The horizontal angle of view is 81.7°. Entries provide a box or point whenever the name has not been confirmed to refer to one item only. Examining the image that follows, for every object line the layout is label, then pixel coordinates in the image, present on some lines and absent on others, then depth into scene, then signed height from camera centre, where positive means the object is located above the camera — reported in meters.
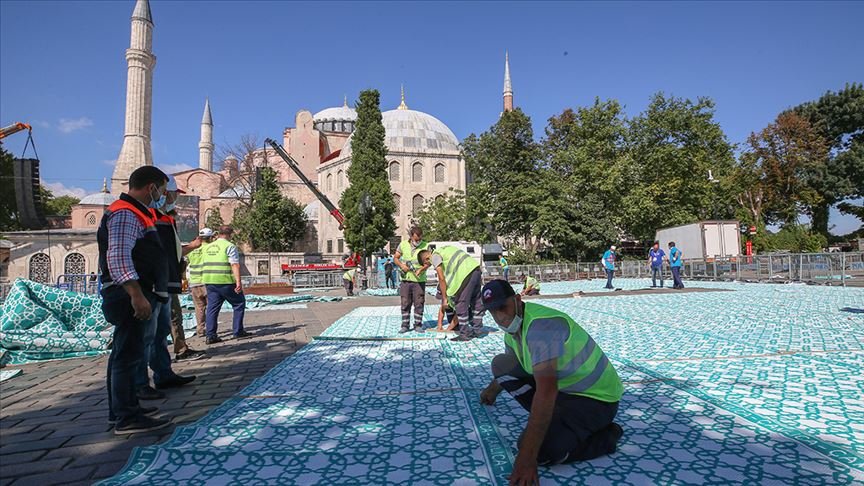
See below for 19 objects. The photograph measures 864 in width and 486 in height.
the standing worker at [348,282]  17.70 -0.59
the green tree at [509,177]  33.75 +5.98
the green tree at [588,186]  31.81 +4.92
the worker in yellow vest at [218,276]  6.69 -0.11
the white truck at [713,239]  23.16 +0.93
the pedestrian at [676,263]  15.75 -0.12
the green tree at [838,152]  35.09 +7.49
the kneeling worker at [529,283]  11.27 -0.48
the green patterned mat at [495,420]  2.40 -0.99
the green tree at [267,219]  40.56 +4.04
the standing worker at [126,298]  3.17 -0.19
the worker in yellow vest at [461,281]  6.29 -0.22
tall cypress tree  36.78 +6.04
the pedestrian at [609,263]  17.41 -0.08
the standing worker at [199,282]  6.89 -0.20
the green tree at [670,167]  33.03 +6.26
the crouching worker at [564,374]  2.28 -0.54
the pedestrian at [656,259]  16.94 +0.04
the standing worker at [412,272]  6.90 -0.11
